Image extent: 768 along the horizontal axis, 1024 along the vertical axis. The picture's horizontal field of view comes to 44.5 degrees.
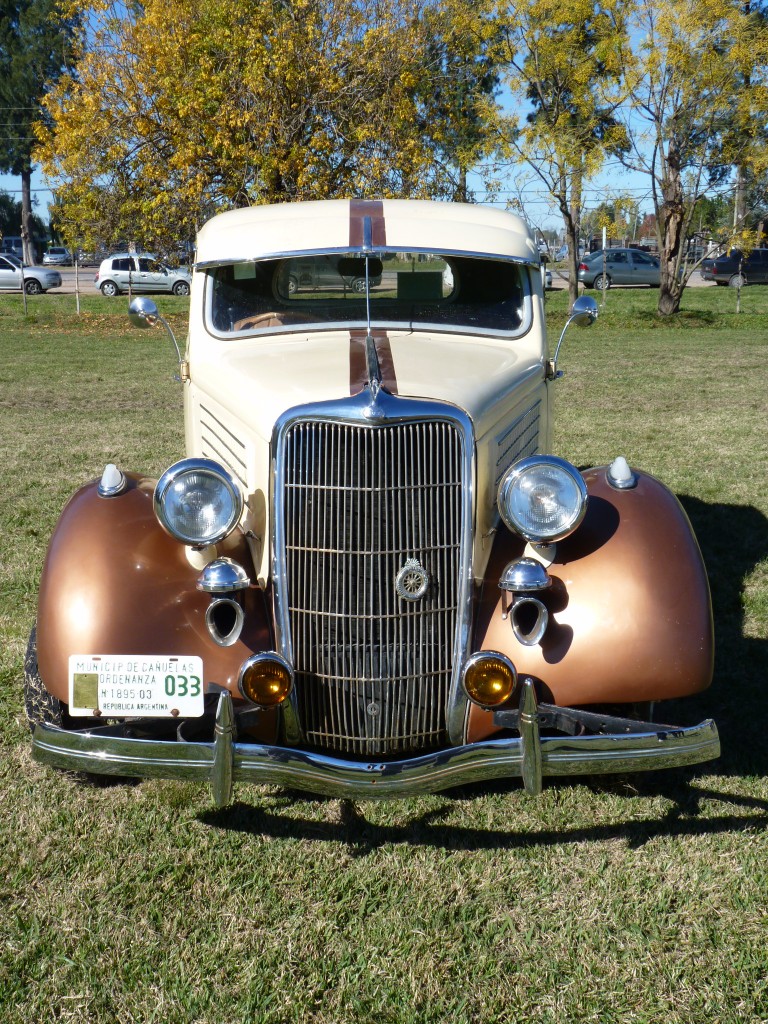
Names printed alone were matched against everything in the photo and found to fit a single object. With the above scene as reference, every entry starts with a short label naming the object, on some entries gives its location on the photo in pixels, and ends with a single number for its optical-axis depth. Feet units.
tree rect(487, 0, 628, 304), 64.03
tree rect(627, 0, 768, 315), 60.18
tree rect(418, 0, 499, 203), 66.33
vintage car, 8.81
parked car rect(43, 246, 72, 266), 146.10
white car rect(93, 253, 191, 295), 89.93
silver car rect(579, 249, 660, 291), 100.25
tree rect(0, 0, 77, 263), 147.54
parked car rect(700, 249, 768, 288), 106.11
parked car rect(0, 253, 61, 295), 91.81
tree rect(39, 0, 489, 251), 58.90
